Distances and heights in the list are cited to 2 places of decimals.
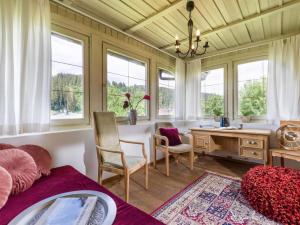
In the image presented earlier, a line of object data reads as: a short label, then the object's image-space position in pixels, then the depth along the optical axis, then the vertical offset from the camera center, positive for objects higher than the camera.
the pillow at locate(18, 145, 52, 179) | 1.39 -0.43
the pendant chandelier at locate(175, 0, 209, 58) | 1.77 +0.93
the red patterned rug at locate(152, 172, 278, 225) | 1.53 -1.04
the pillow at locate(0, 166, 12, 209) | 0.93 -0.45
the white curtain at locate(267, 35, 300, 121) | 2.58 +0.48
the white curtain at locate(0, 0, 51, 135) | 1.50 +0.44
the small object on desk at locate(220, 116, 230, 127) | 3.19 -0.25
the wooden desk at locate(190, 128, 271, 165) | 2.48 -0.58
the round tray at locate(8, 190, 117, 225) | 0.74 -0.50
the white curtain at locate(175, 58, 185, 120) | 3.71 +0.46
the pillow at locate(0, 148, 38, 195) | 1.10 -0.42
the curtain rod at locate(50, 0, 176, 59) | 1.95 +1.25
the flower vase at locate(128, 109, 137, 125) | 2.65 -0.11
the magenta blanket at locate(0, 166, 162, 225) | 0.81 -0.55
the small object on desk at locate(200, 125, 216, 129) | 3.23 -0.34
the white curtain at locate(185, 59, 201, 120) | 3.72 +0.44
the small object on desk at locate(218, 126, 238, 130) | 2.99 -0.34
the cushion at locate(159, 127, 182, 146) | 2.86 -0.46
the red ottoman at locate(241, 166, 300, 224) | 1.44 -0.80
